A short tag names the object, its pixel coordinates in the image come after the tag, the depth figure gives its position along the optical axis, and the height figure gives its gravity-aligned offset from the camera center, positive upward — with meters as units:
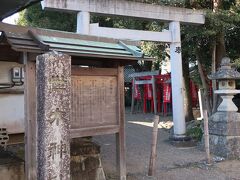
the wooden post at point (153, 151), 7.34 -1.23
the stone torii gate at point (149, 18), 8.84 +1.96
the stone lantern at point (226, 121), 9.49 -0.83
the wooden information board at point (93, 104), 6.01 -0.23
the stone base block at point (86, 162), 6.30 -1.25
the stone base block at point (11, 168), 5.58 -1.19
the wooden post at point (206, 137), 8.58 -1.13
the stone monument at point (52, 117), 4.03 -0.28
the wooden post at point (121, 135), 6.66 -0.81
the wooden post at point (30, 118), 5.59 -0.40
